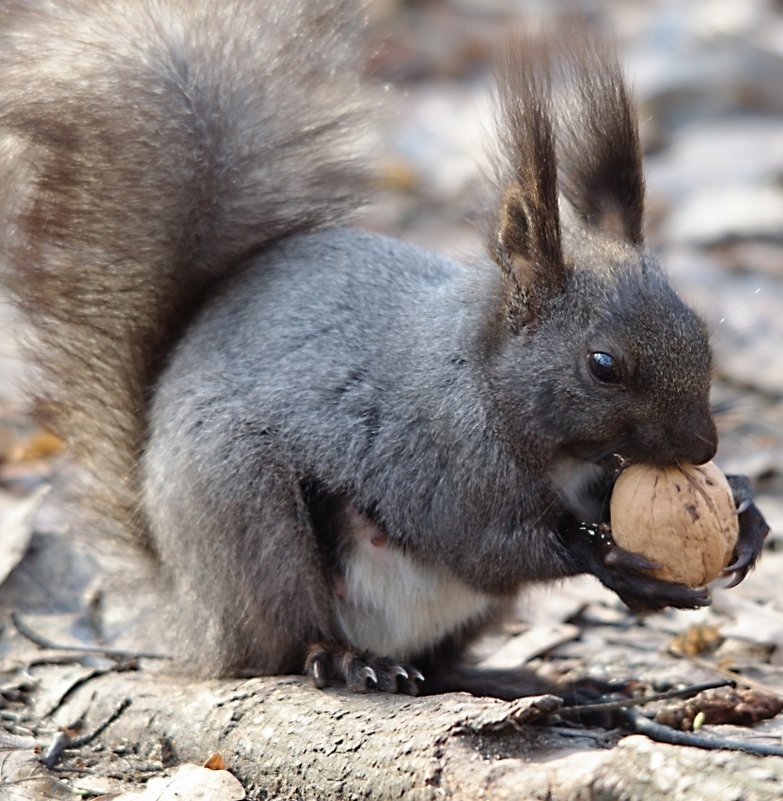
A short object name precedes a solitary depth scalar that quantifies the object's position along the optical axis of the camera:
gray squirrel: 6.32
